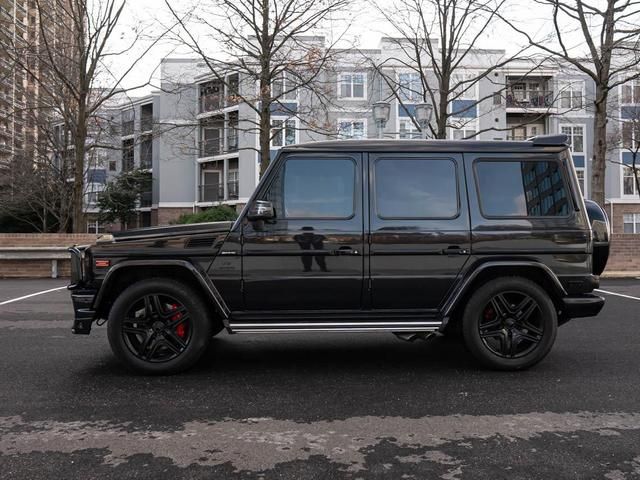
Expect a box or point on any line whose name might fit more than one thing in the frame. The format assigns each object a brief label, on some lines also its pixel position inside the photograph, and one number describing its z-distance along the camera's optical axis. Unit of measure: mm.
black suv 4645
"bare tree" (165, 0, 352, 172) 16203
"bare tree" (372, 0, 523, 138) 17547
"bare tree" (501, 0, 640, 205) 15219
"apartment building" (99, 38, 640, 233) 31781
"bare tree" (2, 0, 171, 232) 18281
